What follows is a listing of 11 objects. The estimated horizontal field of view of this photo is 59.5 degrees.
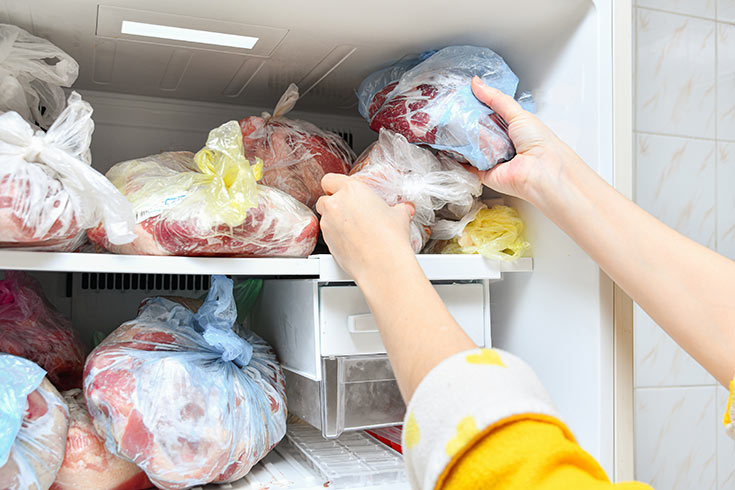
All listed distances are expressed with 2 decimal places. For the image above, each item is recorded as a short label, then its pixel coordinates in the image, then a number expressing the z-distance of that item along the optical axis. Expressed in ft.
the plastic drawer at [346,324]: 2.57
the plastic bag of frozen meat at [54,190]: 1.98
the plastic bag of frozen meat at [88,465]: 2.31
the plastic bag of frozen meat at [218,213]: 2.27
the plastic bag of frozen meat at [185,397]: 2.27
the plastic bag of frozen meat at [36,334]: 2.56
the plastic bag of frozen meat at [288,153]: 2.88
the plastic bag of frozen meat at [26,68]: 2.39
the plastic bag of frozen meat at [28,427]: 2.00
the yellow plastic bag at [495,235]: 2.76
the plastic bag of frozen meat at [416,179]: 2.66
